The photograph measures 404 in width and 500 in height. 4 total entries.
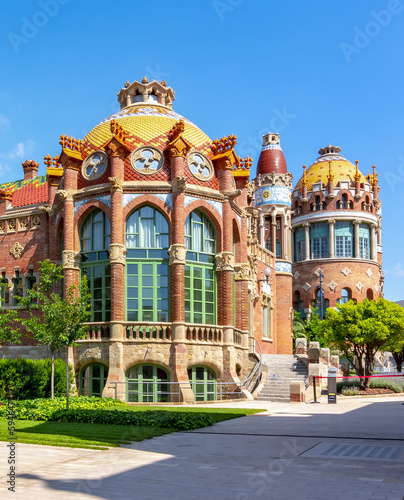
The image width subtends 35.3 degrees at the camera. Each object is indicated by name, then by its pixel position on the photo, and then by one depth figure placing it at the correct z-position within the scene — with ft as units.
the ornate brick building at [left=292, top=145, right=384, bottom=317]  216.54
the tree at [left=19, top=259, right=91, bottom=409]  68.69
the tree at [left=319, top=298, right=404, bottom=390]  114.11
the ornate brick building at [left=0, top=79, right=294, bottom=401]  92.02
